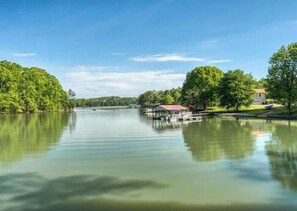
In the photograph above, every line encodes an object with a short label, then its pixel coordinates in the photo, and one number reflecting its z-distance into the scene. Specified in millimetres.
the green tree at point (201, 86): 58797
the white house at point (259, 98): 70016
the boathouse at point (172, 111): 42731
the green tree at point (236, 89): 49434
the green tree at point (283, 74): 40361
